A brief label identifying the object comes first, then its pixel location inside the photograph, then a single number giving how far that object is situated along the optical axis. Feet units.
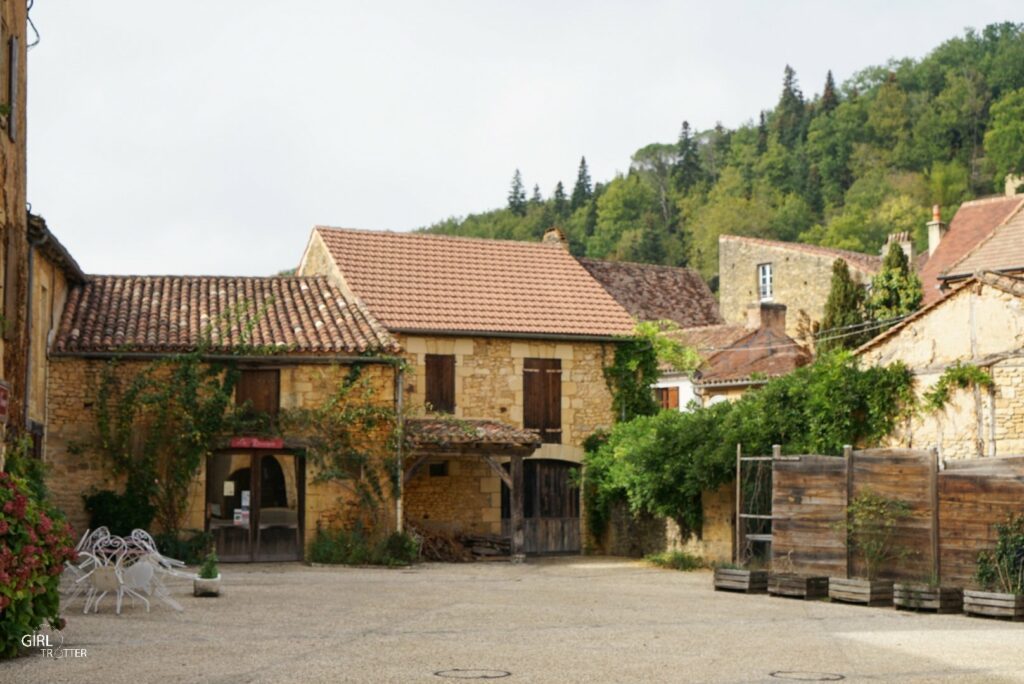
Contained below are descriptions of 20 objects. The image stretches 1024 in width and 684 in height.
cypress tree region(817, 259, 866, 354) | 108.17
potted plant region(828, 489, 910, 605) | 55.06
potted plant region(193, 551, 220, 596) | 54.08
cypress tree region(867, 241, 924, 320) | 106.01
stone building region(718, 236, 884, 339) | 137.28
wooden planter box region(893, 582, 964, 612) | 51.83
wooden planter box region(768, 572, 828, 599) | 57.62
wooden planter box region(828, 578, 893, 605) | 54.70
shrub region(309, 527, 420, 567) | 76.74
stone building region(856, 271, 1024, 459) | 63.10
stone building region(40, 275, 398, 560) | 75.97
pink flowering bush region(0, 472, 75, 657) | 33.14
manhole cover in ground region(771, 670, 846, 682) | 32.71
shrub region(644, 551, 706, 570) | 77.00
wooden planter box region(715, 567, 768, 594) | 60.34
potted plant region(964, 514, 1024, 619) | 49.42
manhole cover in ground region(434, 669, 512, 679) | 32.81
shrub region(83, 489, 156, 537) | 74.69
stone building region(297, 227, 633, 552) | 86.07
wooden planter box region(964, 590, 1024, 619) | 49.29
